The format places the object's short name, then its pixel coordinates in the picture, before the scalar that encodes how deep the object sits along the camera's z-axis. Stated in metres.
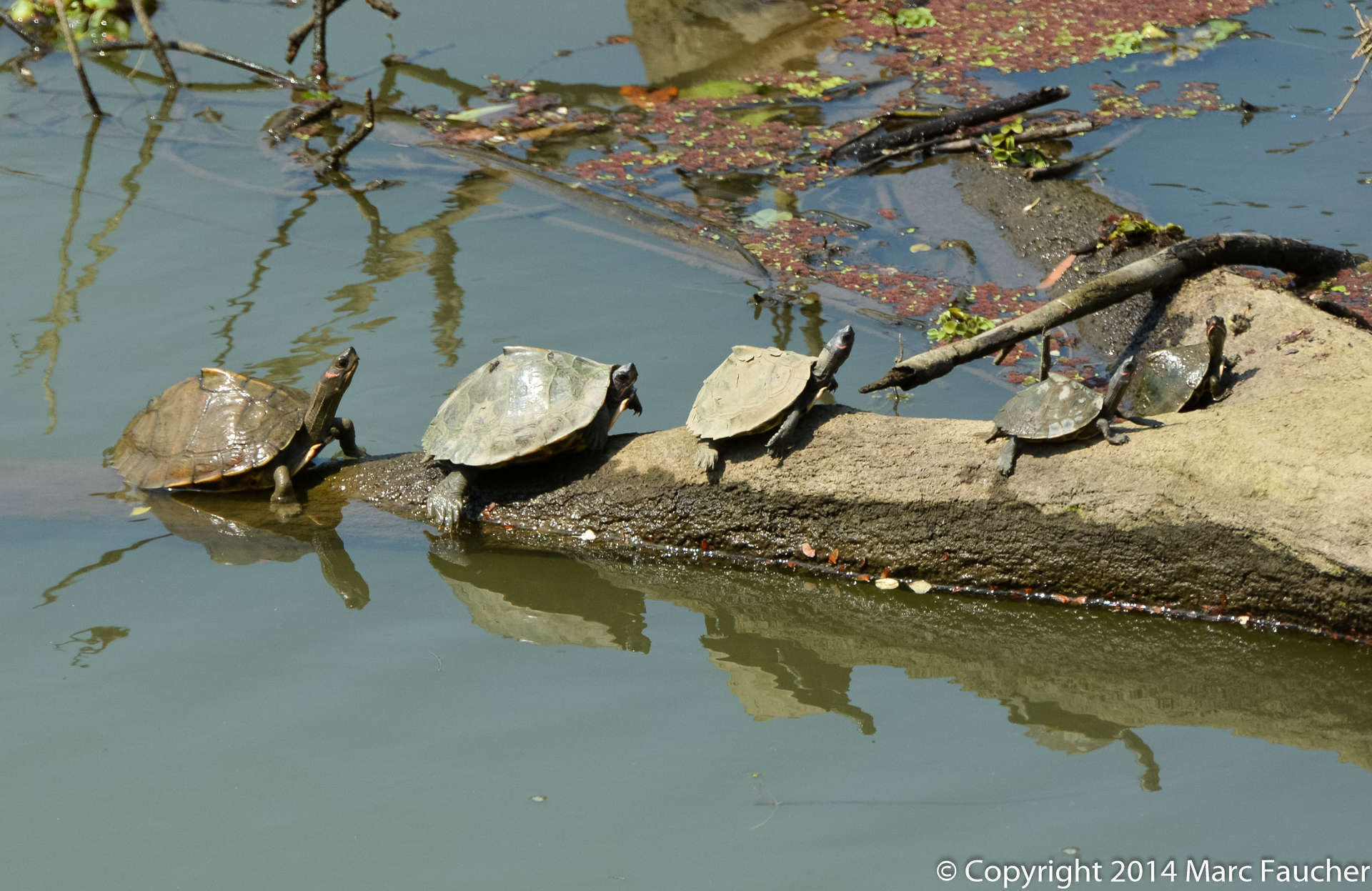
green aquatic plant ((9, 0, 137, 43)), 23.19
